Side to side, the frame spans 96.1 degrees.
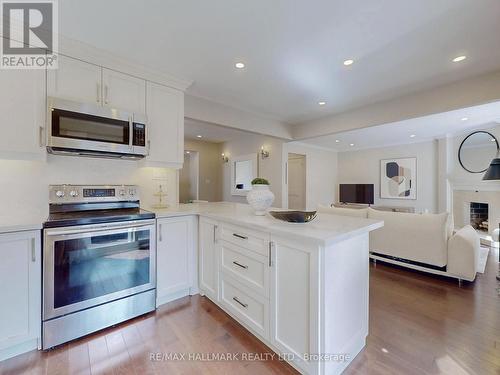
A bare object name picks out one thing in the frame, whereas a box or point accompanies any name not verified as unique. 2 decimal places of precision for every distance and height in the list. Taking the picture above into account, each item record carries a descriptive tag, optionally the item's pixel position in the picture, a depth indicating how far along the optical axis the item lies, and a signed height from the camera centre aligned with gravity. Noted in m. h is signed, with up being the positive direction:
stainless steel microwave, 1.85 +0.51
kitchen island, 1.30 -0.66
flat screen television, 6.50 -0.16
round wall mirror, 4.71 +0.81
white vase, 2.07 -0.11
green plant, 2.13 +0.05
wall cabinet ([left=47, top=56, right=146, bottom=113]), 1.93 +0.94
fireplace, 4.95 -0.62
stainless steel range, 1.65 -0.62
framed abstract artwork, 5.90 +0.26
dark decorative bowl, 1.66 -0.21
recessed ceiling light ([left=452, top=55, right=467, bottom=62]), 2.19 +1.28
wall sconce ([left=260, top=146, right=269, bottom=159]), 5.59 +0.86
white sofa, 2.62 -0.71
